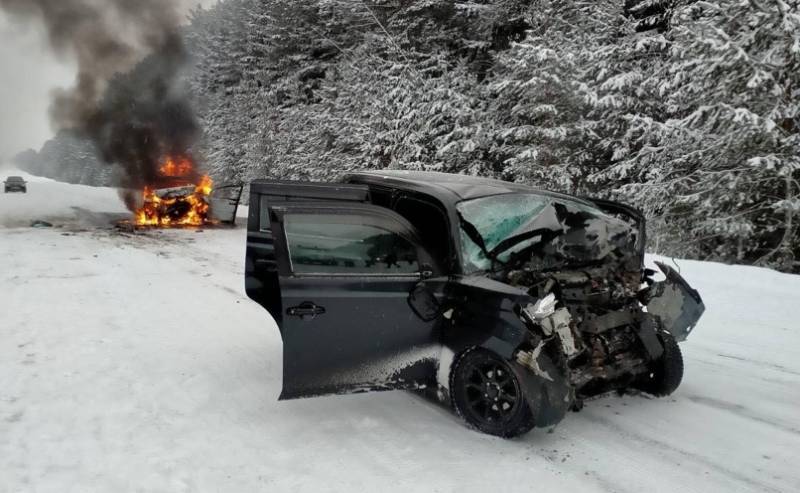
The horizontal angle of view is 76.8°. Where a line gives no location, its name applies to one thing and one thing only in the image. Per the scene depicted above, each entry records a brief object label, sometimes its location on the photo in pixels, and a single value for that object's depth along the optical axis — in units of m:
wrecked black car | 3.30
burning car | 16.58
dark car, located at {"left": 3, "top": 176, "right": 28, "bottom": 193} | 33.62
